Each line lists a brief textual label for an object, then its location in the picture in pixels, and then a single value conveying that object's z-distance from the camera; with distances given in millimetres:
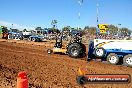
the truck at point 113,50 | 6628
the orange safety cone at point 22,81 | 2284
